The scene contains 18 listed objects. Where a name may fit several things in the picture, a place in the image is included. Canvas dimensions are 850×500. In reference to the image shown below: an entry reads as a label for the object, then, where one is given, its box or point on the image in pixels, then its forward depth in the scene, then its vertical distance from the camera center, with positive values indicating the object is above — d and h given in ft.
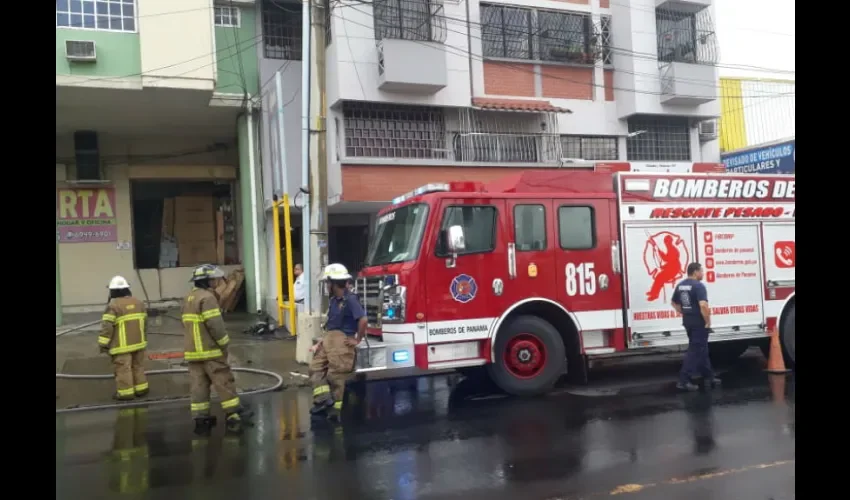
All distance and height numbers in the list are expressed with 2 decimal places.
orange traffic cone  28.63 -4.49
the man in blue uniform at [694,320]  25.50 -2.44
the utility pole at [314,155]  30.94 +5.45
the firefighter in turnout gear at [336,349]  22.27 -2.63
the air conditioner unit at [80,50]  41.06 +14.20
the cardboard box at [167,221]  57.62 +4.80
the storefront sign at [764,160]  53.16 +8.11
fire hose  26.13 -5.00
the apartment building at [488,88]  46.24 +13.33
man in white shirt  39.22 -1.09
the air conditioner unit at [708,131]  59.62 +11.30
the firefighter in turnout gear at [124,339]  26.68 -2.43
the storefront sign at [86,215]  53.62 +5.26
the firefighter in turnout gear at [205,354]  21.68 -2.58
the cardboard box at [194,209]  58.08 +5.87
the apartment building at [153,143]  42.24 +11.13
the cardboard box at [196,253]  57.77 +1.99
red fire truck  24.18 -0.25
